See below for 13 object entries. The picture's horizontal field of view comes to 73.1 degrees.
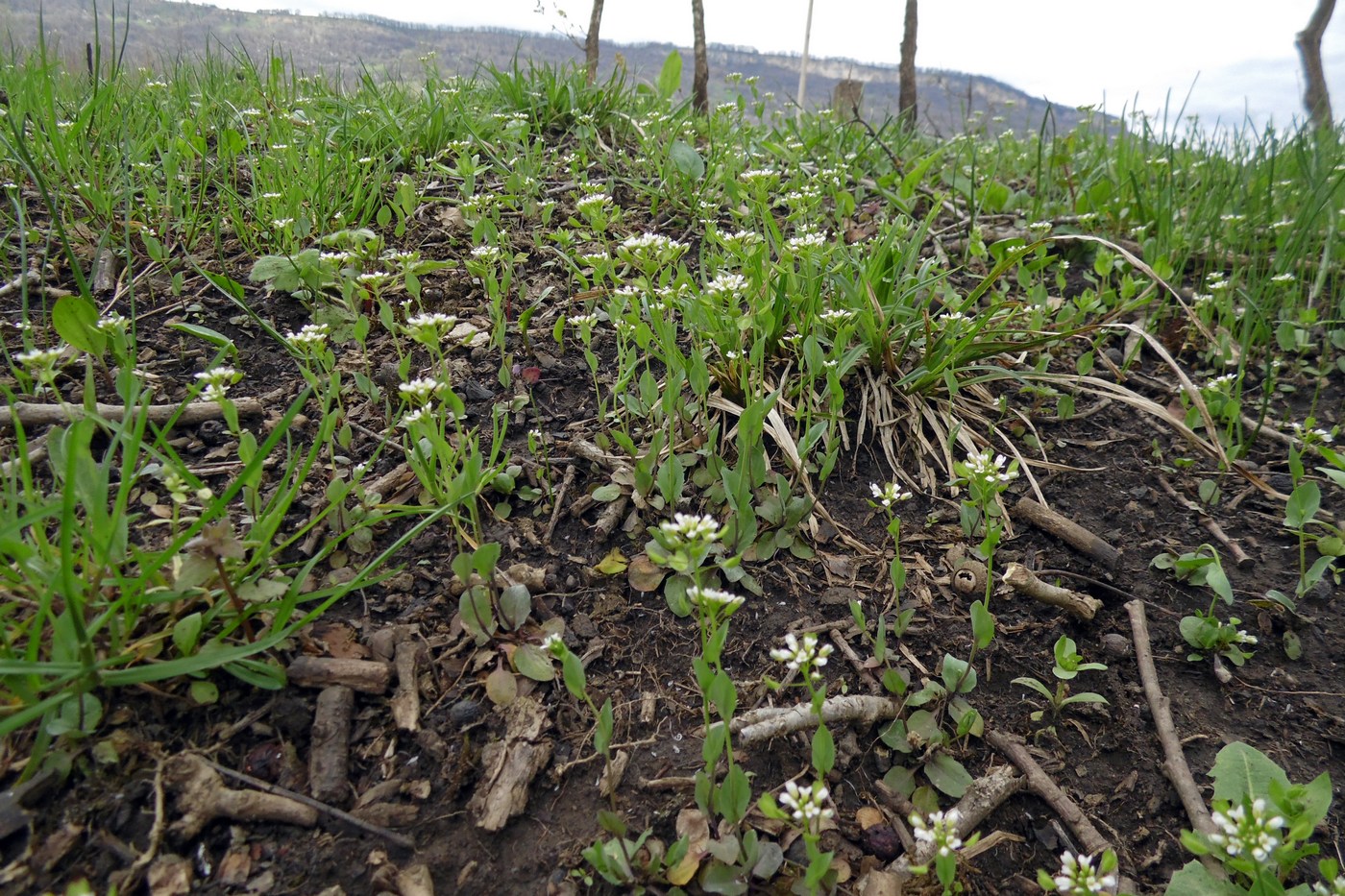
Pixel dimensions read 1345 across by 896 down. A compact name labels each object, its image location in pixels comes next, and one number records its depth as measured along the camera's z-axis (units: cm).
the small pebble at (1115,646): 39
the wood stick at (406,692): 34
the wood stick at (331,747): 32
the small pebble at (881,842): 33
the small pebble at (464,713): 35
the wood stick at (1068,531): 43
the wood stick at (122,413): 42
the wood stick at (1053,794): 32
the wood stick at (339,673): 35
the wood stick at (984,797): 33
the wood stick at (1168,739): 33
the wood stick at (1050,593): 40
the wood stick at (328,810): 31
